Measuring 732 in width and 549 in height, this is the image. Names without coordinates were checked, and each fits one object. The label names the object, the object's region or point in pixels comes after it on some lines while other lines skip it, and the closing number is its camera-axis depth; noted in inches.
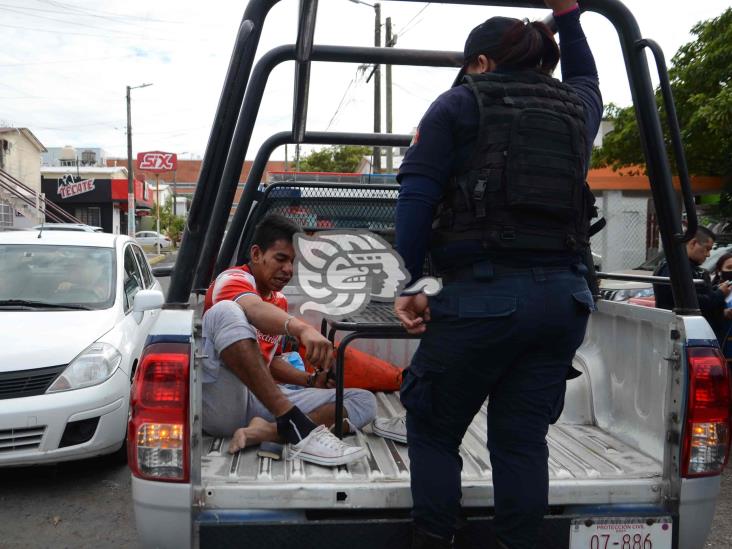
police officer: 88.4
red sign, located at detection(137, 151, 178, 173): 2326.5
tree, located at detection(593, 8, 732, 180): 456.1
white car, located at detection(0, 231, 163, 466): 183.3
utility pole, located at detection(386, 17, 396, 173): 892.4
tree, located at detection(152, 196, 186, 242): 2404.5
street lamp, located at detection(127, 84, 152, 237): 1428.0
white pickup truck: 93.9
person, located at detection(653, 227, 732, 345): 197.5
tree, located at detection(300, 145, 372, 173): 2246.6
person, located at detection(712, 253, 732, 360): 218.8
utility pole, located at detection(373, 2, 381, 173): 948.0
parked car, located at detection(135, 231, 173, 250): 2158.5
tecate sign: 1947.6
